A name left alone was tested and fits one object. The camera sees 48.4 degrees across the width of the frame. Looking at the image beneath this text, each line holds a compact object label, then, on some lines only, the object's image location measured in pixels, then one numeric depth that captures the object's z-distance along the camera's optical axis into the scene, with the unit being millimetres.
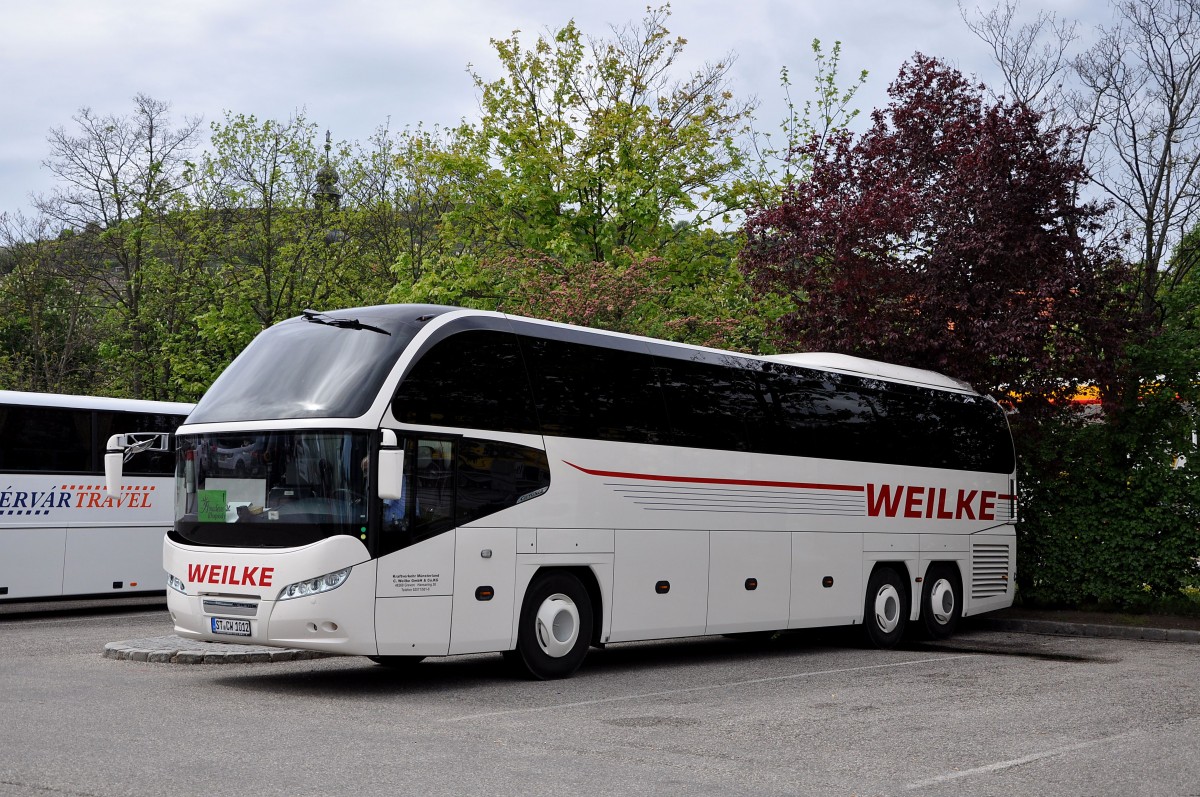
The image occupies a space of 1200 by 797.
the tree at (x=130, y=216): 36156
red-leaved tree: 18812
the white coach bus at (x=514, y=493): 11102
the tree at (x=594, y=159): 29500
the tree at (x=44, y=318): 36906
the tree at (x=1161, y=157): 20828
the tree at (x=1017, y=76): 22484
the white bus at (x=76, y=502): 18484
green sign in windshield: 11625
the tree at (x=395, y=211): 34438
